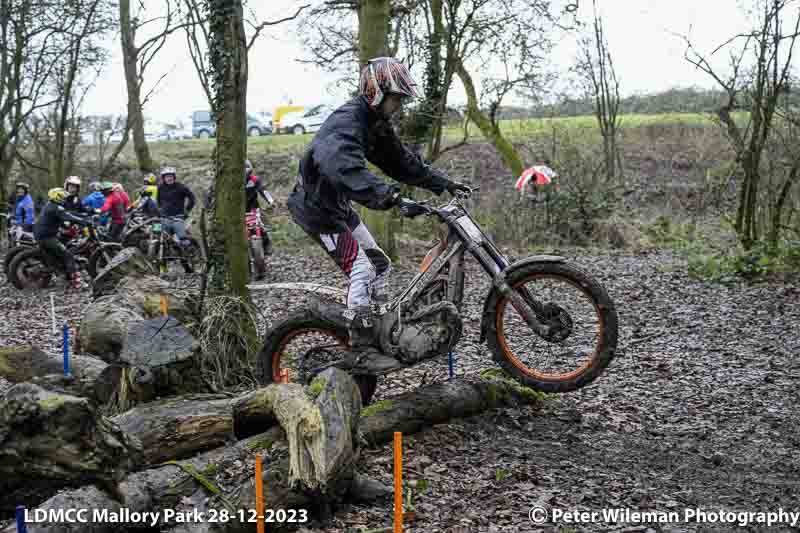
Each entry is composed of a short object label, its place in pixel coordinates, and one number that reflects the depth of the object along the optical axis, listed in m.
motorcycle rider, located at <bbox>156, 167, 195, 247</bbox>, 15.30
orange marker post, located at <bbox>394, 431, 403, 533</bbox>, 3.45
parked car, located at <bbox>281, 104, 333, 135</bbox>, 35.94
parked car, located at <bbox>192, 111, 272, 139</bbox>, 37.16
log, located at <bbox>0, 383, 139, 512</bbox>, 3.40
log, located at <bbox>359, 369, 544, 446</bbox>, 4.89
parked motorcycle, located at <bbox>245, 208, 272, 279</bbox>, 13.14
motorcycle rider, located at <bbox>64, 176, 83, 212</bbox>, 15.21
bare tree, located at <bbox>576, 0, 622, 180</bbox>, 23.12
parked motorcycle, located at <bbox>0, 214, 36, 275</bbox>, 16.28
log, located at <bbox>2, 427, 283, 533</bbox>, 3.51
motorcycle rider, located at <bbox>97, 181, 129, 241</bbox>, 15.99
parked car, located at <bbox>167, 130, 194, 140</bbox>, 39.38
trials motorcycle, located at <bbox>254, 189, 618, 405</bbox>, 5.00
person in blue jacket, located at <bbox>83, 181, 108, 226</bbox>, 18.26
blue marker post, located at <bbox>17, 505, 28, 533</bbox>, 3.06
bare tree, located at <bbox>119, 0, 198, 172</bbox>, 21.22
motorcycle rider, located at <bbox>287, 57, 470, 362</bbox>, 4.85
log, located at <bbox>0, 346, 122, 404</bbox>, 6.04
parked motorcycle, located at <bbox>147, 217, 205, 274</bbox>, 14.66
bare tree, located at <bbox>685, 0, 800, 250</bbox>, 11.73
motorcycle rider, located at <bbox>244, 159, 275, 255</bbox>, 13.34
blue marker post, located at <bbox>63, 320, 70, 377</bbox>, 6.53
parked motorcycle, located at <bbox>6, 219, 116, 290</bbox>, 13.68
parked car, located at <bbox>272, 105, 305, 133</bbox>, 37.97
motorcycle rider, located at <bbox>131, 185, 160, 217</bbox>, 16.22
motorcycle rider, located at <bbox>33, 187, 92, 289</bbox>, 13.59
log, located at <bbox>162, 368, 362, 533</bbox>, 3.81
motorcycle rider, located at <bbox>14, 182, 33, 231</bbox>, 16.81
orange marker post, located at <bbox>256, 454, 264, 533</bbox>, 3.58
